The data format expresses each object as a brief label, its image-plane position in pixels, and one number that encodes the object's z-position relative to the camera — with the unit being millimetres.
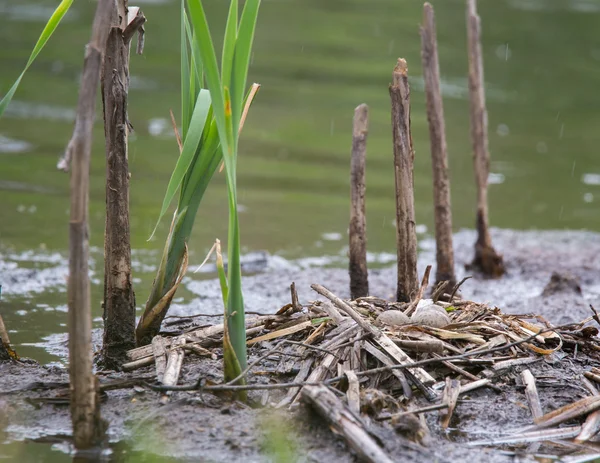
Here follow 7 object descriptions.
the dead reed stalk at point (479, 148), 14492
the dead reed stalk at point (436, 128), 12773
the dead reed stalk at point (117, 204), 8453
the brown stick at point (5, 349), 8859
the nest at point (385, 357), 7566
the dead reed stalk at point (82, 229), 6496
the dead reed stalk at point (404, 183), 10102
